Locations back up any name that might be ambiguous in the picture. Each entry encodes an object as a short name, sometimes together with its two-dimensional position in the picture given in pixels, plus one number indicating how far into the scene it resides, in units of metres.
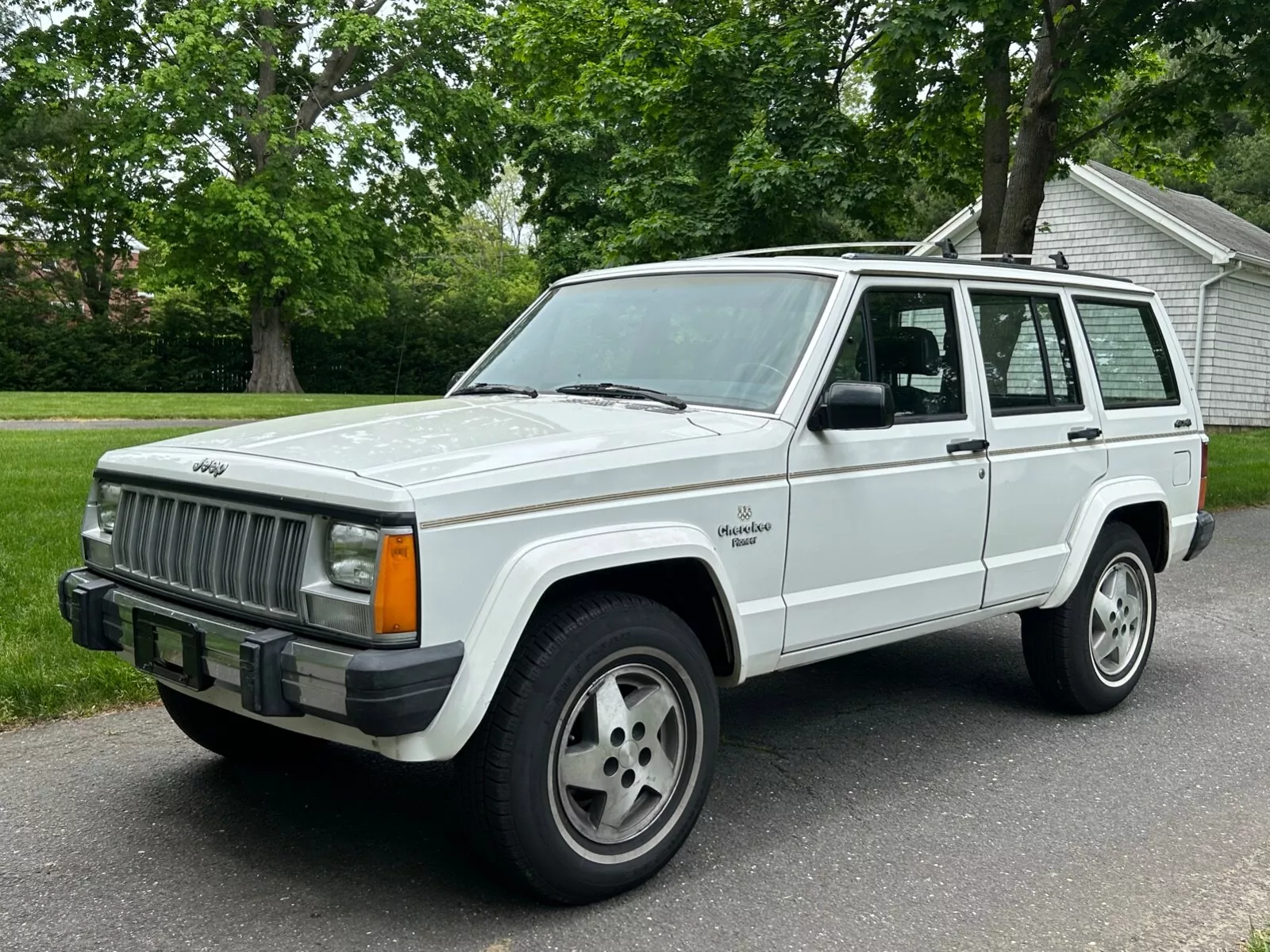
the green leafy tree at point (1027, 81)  11.16
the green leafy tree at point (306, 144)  28.48
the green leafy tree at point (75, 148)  29.55
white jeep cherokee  3.17
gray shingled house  22.17
